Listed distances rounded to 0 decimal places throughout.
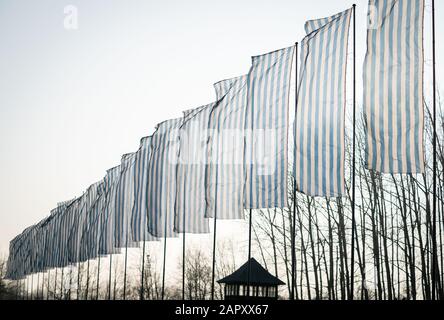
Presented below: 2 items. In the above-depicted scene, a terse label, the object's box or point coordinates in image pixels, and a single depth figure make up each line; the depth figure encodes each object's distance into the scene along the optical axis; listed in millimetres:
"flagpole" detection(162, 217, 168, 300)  35350
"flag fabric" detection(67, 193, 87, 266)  49281
